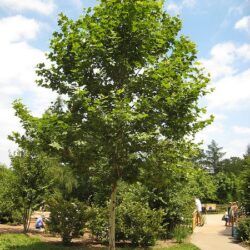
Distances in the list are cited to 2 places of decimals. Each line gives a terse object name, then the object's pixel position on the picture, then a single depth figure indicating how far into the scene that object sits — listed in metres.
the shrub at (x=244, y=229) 11.49
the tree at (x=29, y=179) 13.92
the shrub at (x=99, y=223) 11.67
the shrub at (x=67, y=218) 11.49
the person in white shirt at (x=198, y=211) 16.88
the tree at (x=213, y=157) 81.95
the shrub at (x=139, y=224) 11.11
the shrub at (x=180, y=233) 12.13
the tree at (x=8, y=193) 14.25
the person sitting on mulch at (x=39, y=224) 16.53
